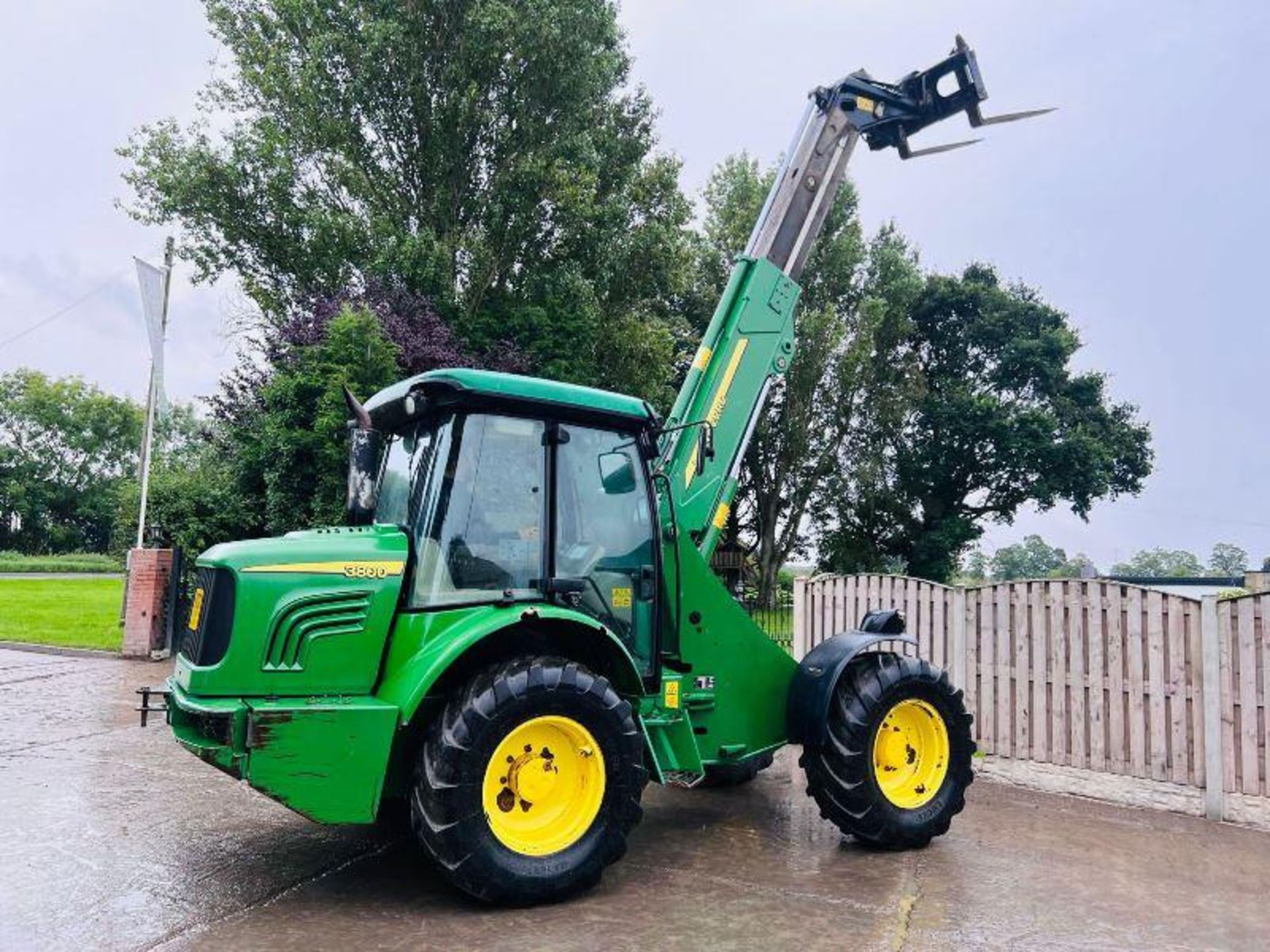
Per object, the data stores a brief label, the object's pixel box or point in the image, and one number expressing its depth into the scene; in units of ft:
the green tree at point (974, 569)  104.11
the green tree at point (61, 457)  187.32
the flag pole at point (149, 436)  42.09
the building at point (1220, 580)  41.63
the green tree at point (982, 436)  97.76
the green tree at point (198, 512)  43.21
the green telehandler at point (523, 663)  12.51
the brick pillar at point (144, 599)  40.68
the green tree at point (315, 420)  40.55
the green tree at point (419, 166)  50.65
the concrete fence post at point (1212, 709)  19.07
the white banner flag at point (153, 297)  44.96
